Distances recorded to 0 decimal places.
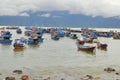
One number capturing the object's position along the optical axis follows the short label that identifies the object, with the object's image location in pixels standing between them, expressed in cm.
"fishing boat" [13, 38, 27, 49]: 8526
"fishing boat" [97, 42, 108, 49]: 9362
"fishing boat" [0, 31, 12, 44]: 10292
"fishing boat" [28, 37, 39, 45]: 10285
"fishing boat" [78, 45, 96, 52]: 8156
